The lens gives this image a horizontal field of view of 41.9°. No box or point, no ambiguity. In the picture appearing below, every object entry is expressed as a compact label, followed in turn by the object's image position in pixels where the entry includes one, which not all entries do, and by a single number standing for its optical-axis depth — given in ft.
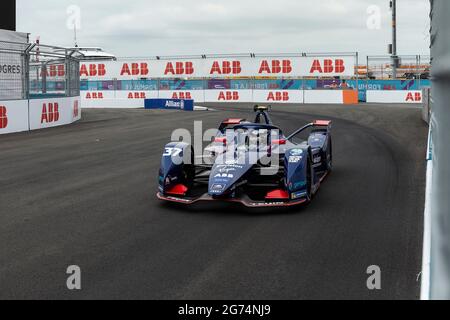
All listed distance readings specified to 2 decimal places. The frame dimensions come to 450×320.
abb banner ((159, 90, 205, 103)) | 130.21
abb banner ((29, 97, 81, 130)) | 63.00
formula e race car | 23.08
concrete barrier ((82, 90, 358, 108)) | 118.32
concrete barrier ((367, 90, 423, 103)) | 117.60
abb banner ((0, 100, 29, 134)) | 57.72
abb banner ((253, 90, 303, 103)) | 123.60
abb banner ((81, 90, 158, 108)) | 115.85
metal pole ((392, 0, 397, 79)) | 127.13
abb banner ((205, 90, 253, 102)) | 128.77
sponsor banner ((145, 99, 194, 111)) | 100.27
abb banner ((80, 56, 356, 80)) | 134.21
